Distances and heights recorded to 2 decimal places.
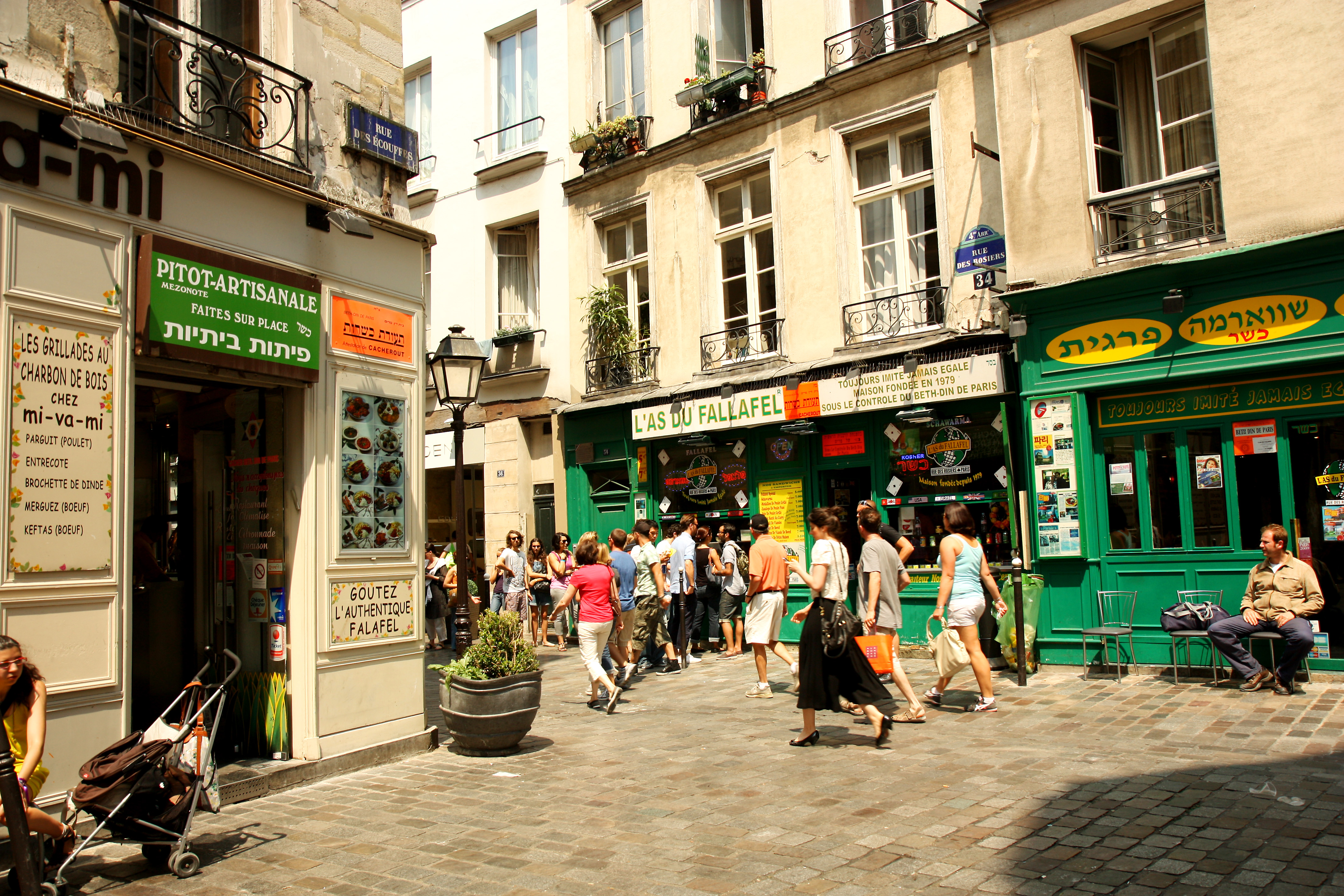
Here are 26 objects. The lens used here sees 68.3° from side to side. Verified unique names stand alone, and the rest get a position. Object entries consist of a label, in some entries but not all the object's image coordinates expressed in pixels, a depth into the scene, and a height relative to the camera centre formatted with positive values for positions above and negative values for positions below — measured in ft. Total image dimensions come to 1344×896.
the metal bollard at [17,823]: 13.35 -3.74
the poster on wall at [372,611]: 23.70 -1.92
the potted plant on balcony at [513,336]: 55.52 +10.75
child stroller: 15.72 -3.97
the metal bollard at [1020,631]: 30.78 -3.95
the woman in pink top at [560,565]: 45.37 -1.84
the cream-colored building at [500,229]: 55.01 +17.37
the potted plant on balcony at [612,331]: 51.42 +9.98
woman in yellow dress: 15.31 -2.65
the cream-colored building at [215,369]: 18.10 +3.79
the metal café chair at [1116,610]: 32.58 -3.64
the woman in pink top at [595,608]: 30.55 -2.63
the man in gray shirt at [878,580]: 27.61 -1.97
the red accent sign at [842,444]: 42.06 +2.93
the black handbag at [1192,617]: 29.35 -3.57
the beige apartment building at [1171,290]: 29.63 +6.62
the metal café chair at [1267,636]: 27.61 -3.99
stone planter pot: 24.67 -4.60
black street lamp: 30.27 +4.51
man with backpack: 40.75 -2.89
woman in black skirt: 23.70 -3.94
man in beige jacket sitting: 27.20 -3.33
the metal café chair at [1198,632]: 29.35 -4.00
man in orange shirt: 31.68 -2.50
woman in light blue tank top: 27.30 -2.09
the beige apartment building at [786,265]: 39.04 +11.29
